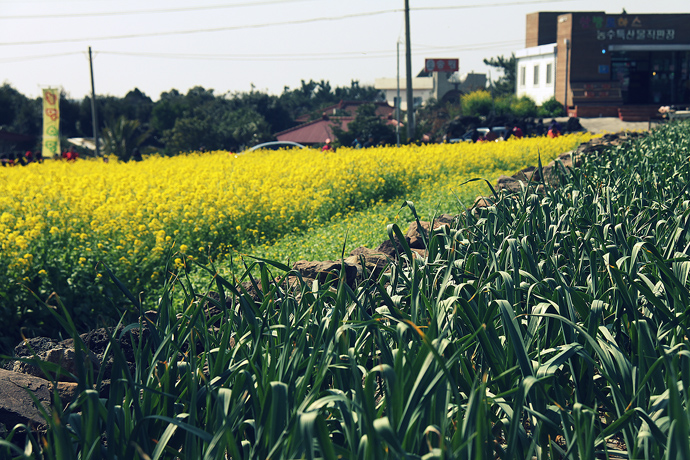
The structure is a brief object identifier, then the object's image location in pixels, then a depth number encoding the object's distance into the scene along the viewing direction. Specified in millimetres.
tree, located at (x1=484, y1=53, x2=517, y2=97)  88756
